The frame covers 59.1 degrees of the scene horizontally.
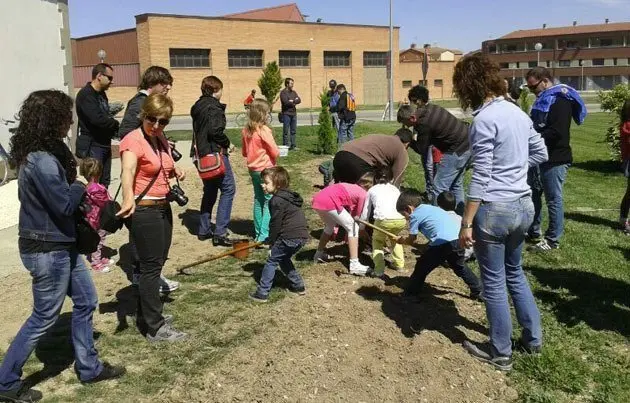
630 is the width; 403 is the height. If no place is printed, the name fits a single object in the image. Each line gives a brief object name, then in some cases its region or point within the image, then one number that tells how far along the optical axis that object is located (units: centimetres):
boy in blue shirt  465
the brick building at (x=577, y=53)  7625
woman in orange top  391
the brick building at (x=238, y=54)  3725
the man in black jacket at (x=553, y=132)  602
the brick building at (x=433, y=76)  5475
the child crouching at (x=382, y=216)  555
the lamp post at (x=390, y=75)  2634
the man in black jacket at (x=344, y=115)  1418
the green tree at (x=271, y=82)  2567
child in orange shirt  620
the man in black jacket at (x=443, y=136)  640
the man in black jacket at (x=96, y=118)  579
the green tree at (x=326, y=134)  1359
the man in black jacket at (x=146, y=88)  506
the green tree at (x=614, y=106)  1236
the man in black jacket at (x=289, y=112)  1396
